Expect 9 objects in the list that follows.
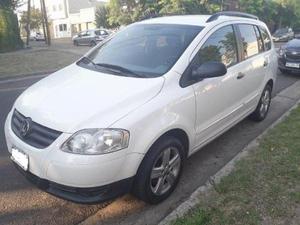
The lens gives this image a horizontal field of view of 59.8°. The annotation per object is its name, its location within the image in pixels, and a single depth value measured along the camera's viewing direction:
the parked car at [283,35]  24.52
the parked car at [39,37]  37.19
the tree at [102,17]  35.02
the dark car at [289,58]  7.60
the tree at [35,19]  43.39
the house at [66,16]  45.32
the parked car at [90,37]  24.33
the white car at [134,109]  2.12
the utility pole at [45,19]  21.46
